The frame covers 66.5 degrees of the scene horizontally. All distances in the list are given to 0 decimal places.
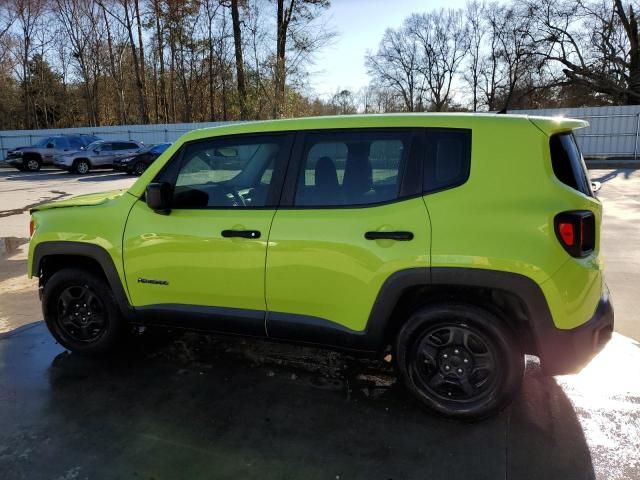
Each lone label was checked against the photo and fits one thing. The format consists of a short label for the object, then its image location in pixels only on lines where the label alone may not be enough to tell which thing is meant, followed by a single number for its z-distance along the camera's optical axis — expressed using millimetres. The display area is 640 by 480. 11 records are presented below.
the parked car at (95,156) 22391
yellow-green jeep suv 2611
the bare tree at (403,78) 55659
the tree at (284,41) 28094
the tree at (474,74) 52688
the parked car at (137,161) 21312
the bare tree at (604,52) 30828
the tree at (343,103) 50016
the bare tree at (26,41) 37219
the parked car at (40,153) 23812
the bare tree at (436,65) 55406
